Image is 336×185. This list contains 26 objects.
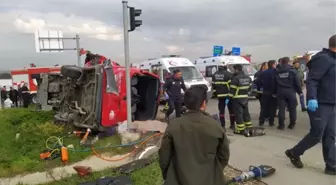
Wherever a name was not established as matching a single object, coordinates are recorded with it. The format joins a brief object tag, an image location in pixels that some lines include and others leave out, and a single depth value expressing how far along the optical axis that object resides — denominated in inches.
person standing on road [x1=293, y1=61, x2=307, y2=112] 428.2
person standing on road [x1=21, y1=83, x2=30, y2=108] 764.8
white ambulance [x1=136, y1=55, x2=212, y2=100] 671.9
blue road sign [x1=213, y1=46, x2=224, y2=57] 990.4
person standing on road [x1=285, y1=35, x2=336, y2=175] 200.5
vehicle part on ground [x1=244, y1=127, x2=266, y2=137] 322.4
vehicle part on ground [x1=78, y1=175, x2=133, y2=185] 178.1
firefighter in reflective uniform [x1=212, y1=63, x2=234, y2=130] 364.5
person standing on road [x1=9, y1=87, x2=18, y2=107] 852.6
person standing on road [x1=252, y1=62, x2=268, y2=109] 417.6
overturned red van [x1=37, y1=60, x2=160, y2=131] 288.4
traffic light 296.5
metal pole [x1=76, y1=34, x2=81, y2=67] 649.4
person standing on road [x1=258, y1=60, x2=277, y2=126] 374.6
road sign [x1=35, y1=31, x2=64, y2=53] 753.6
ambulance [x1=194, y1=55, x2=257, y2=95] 788.1
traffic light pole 290.0
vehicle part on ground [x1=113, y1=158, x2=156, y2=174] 222.9
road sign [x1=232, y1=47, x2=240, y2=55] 986.3
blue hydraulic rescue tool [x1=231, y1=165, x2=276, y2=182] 196.8
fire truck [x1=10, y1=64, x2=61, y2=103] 1012.5
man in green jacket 114.1
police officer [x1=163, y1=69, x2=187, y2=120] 424.5
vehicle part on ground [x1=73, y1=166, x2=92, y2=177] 219.9
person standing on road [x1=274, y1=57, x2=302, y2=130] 340.8
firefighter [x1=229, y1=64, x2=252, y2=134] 329.4
